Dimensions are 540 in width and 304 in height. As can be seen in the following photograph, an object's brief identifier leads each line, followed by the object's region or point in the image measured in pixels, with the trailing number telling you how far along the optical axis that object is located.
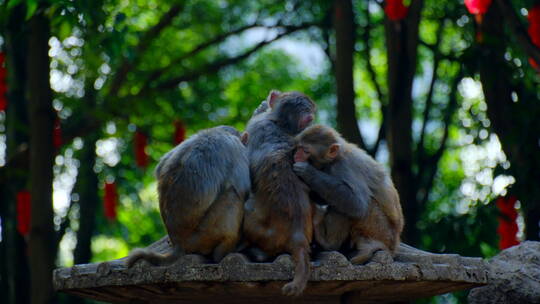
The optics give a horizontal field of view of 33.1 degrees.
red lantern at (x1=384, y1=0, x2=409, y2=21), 11.84
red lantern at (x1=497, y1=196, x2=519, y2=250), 11.99
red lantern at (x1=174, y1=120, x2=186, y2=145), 15.76
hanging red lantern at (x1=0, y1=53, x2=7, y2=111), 13.21
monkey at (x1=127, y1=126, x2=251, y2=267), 6.56
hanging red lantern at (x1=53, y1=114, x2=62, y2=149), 12.72
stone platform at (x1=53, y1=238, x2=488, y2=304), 6.21
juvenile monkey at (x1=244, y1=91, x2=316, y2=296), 6.50
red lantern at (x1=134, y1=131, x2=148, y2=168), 15.77
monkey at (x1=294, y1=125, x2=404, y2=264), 6.68
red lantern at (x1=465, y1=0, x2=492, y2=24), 10.90
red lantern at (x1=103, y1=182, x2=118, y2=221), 16.02
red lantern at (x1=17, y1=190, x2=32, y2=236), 12.95
